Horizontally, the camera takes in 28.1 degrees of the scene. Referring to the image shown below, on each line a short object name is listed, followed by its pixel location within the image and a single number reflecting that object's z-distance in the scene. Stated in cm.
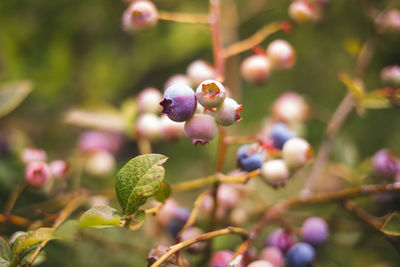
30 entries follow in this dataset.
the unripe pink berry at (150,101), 34
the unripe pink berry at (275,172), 29
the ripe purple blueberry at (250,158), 29
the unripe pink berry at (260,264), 28
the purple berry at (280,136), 31
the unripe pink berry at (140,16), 32
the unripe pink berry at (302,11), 35
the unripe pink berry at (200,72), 32
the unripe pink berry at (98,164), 38
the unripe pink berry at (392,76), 33
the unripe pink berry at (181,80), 33
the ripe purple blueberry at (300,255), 30
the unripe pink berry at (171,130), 32
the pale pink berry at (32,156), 34
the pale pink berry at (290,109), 37
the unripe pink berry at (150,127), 34
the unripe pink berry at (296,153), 29
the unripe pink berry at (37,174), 32
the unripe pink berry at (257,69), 33
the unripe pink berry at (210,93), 27
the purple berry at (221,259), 29
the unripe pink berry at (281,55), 33
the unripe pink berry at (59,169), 33
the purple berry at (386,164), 33
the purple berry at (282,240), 31
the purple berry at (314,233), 31
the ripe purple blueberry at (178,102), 27
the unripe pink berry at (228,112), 27
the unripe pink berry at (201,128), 28
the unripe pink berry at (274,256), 31
